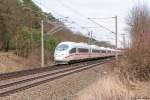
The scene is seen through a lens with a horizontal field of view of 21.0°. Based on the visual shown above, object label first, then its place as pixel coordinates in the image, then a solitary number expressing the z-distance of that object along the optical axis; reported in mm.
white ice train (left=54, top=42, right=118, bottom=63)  47062
